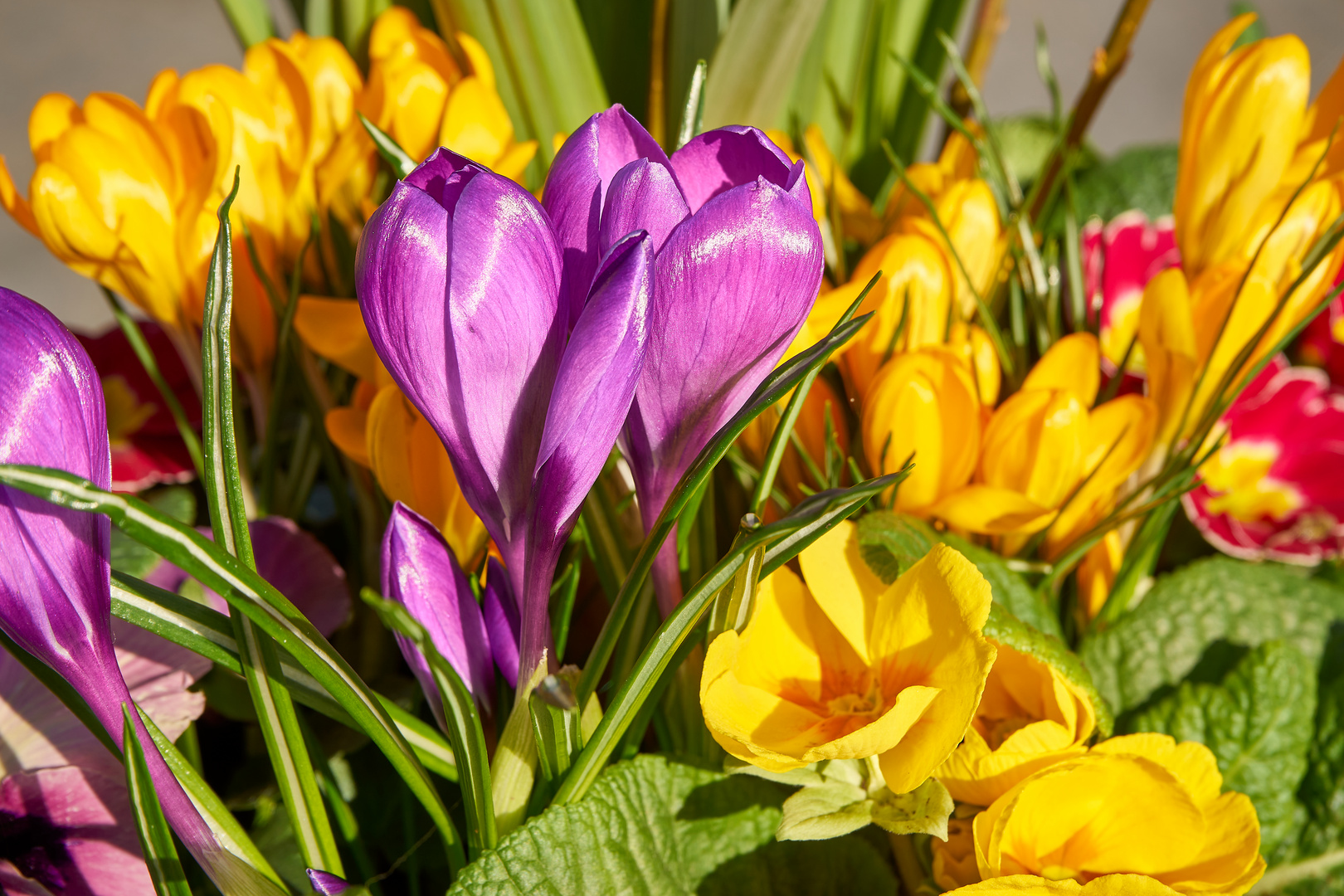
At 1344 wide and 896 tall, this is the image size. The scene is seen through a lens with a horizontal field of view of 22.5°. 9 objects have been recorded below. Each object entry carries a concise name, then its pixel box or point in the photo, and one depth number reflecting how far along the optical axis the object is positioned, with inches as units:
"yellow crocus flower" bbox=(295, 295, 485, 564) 16.6
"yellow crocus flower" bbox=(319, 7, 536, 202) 18.2
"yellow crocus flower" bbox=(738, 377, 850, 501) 17.6
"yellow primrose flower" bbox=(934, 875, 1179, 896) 15.7
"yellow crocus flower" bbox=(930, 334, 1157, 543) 17.3
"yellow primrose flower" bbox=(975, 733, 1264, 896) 16.2
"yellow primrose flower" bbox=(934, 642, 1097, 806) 16.2
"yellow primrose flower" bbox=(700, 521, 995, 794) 15.7
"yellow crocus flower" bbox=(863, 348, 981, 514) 17.1
